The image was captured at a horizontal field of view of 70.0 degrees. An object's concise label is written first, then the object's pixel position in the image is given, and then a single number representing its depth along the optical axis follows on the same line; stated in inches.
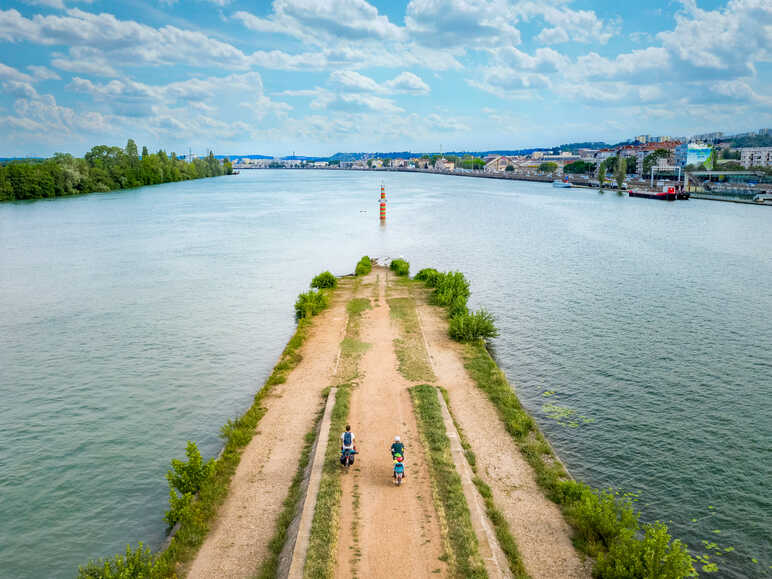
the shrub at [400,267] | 1619.1
